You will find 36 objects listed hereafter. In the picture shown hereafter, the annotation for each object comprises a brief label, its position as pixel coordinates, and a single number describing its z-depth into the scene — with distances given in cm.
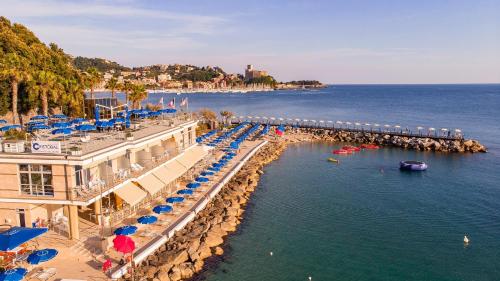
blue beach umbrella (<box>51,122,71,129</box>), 3333
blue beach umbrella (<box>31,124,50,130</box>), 3624
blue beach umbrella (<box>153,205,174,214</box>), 2670
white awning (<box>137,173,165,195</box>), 2692
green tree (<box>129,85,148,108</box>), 5803
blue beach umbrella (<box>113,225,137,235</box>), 2250
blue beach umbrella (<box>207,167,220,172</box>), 3965
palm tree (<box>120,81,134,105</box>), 5722
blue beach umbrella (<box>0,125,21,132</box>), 3652
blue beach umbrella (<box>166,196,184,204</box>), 2917
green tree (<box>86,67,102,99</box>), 5257
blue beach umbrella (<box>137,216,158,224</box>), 2436
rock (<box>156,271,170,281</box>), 2044
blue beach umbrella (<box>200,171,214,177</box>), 3810
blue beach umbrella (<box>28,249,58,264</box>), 1878
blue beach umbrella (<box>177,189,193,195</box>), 3086
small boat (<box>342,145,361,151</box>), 6055
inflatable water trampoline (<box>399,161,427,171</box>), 4788
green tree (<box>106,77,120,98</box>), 5528
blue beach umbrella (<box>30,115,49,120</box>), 3949
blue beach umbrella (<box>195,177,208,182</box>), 3581
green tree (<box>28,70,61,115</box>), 4325
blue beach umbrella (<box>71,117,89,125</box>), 3887
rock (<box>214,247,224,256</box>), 2480
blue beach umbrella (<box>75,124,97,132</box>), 2680
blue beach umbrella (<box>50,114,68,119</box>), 4194
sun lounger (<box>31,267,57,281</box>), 1842
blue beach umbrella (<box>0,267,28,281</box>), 1709
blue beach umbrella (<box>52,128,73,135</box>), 2967
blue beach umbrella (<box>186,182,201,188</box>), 3275
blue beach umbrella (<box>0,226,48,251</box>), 1825
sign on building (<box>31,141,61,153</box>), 2183
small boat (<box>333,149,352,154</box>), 5831
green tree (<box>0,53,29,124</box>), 3906
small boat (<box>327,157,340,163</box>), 5266
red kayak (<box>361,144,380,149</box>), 6341
